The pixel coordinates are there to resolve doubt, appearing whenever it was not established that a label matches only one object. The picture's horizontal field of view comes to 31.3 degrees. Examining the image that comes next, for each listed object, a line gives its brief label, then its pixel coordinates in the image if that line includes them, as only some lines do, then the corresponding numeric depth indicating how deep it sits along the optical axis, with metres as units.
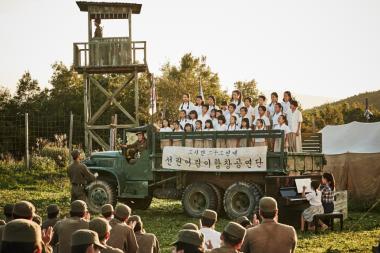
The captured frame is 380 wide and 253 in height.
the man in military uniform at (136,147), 18.97
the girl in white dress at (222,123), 18.35
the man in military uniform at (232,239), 6.62
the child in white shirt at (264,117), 18.06
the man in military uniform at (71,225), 8.41
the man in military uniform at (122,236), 8.36
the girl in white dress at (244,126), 17.42
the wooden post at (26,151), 26.93
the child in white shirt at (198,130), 18.06
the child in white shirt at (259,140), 17.03
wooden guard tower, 28.25
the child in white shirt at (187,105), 19.66
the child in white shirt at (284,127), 17.51
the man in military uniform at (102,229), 6.48
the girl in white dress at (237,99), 18.89
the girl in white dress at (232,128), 17.53
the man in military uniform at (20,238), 6.00
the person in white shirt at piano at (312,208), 15.71
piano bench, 15.37
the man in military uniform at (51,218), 9.31
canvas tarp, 23.03
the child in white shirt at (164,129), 18.66
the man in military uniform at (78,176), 16.69
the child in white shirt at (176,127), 18.80
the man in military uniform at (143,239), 8.82
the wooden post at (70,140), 25.97
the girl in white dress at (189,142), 18.20
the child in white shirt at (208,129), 17.92
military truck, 16.58
